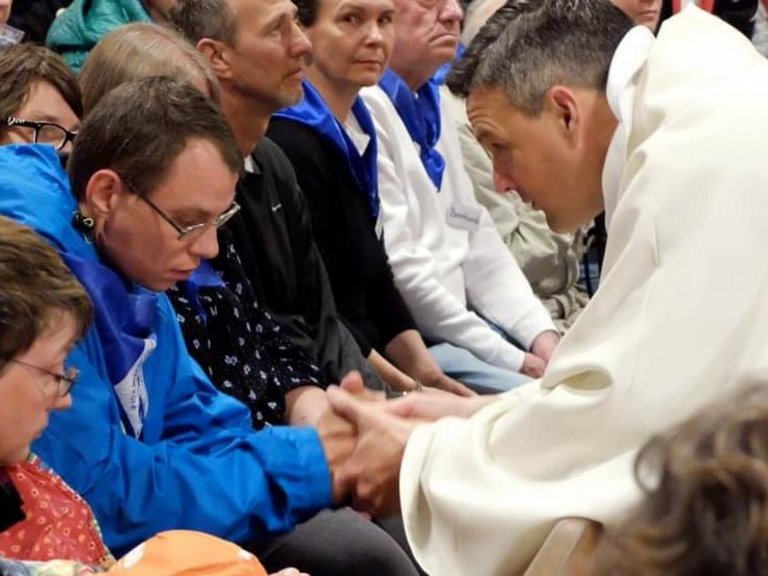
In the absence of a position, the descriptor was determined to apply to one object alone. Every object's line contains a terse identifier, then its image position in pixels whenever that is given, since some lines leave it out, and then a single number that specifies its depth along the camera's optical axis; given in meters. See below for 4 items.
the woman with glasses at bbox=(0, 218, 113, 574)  2.12
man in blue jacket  2.46
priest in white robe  2.23
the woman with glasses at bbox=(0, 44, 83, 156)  2.97
